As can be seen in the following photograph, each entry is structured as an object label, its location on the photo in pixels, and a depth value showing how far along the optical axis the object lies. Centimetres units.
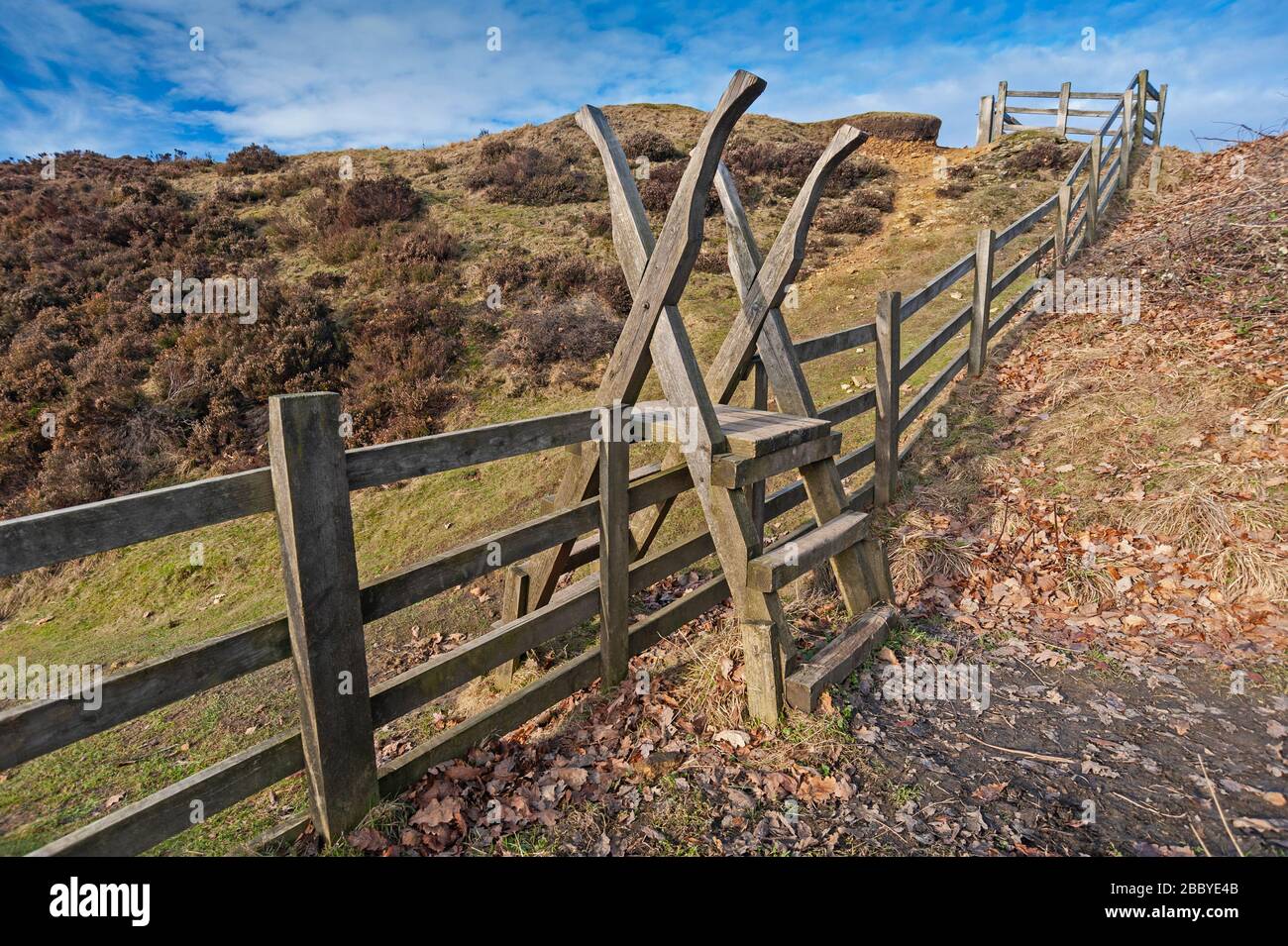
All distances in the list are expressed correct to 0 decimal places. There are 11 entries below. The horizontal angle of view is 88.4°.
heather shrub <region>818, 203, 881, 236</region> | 1698
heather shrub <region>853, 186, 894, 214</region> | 1836
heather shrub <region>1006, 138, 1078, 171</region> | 1955
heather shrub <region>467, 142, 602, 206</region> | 1852
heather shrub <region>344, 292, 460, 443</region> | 1021
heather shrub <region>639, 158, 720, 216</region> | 1719
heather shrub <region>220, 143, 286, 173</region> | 2050
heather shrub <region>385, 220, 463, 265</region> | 1470
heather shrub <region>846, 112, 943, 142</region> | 2434
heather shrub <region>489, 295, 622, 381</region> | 1148
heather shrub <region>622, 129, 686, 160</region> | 2089
